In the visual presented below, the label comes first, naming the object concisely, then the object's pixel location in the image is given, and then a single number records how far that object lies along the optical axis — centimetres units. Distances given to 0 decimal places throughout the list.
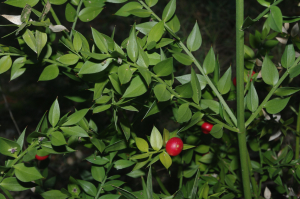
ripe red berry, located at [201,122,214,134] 57
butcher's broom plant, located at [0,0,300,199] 50
